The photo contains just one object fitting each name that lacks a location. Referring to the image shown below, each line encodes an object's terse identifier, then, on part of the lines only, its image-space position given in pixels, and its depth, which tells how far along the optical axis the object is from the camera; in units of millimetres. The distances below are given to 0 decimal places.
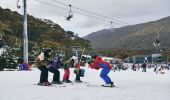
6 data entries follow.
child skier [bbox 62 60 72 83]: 11249
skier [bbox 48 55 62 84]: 10381
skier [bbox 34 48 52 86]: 9742
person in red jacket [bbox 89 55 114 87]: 10235
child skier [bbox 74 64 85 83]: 11821
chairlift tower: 26066
